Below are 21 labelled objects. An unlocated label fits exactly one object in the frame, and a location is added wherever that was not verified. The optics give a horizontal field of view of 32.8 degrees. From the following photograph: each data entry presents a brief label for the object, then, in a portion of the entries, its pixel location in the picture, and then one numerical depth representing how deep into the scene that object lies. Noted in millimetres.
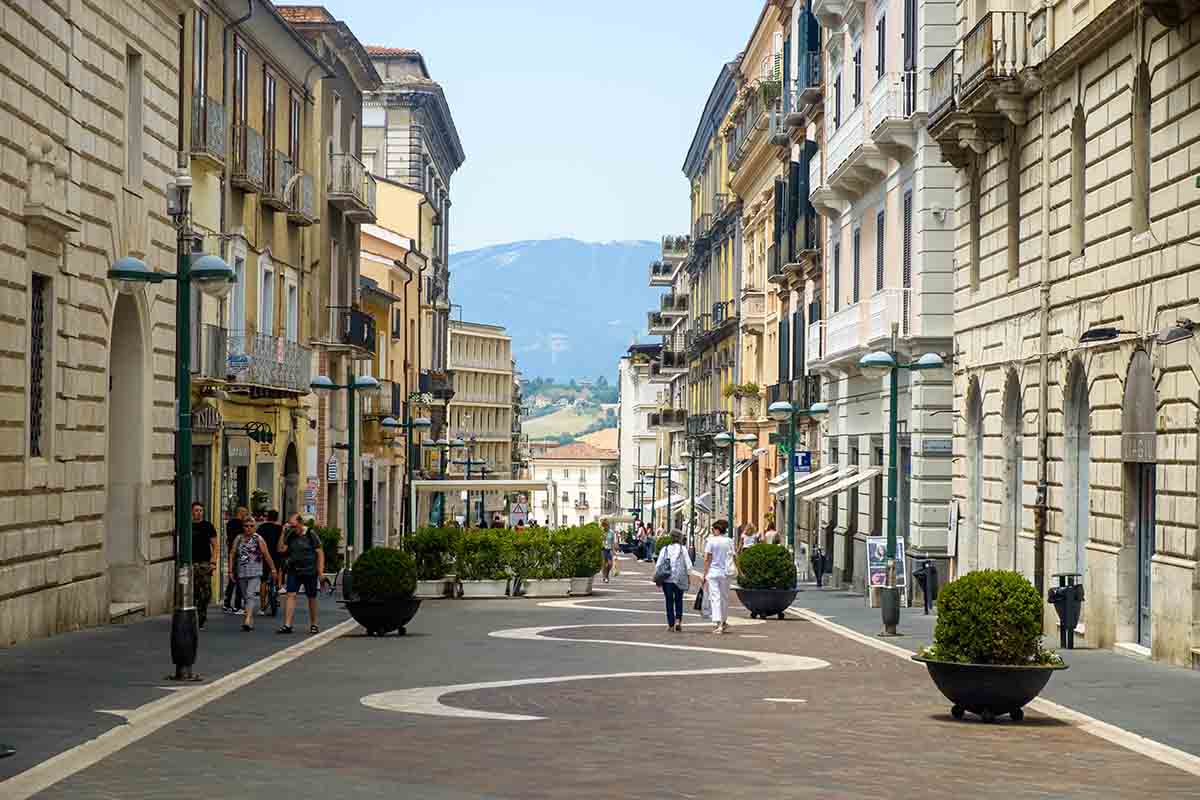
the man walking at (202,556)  28109
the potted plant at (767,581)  33625
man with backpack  28047
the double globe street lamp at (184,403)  19734
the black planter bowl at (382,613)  27281
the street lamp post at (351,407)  39938
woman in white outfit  29547
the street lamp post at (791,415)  45562
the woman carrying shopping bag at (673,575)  30203
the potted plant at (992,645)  16547
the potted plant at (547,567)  40625
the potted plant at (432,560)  39719
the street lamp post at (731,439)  61750
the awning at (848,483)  42000
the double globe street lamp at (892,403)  30609
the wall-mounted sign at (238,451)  38266
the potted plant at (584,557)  41625
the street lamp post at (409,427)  55062
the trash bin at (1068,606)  25219
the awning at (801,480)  46969
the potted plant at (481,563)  39875
